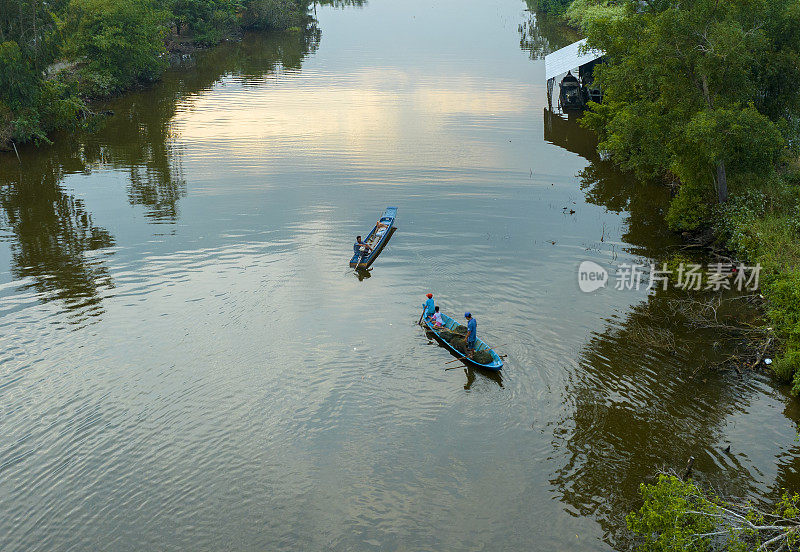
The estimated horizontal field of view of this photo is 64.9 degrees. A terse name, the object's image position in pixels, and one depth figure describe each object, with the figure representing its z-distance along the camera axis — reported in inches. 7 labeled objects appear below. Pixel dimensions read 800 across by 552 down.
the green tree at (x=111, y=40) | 2181.3
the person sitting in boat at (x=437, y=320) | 923.4
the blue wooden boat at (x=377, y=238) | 1119.6
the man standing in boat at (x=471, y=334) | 858.1
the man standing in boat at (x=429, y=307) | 947.3
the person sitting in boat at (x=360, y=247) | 1137.4
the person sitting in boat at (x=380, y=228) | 1214.4
